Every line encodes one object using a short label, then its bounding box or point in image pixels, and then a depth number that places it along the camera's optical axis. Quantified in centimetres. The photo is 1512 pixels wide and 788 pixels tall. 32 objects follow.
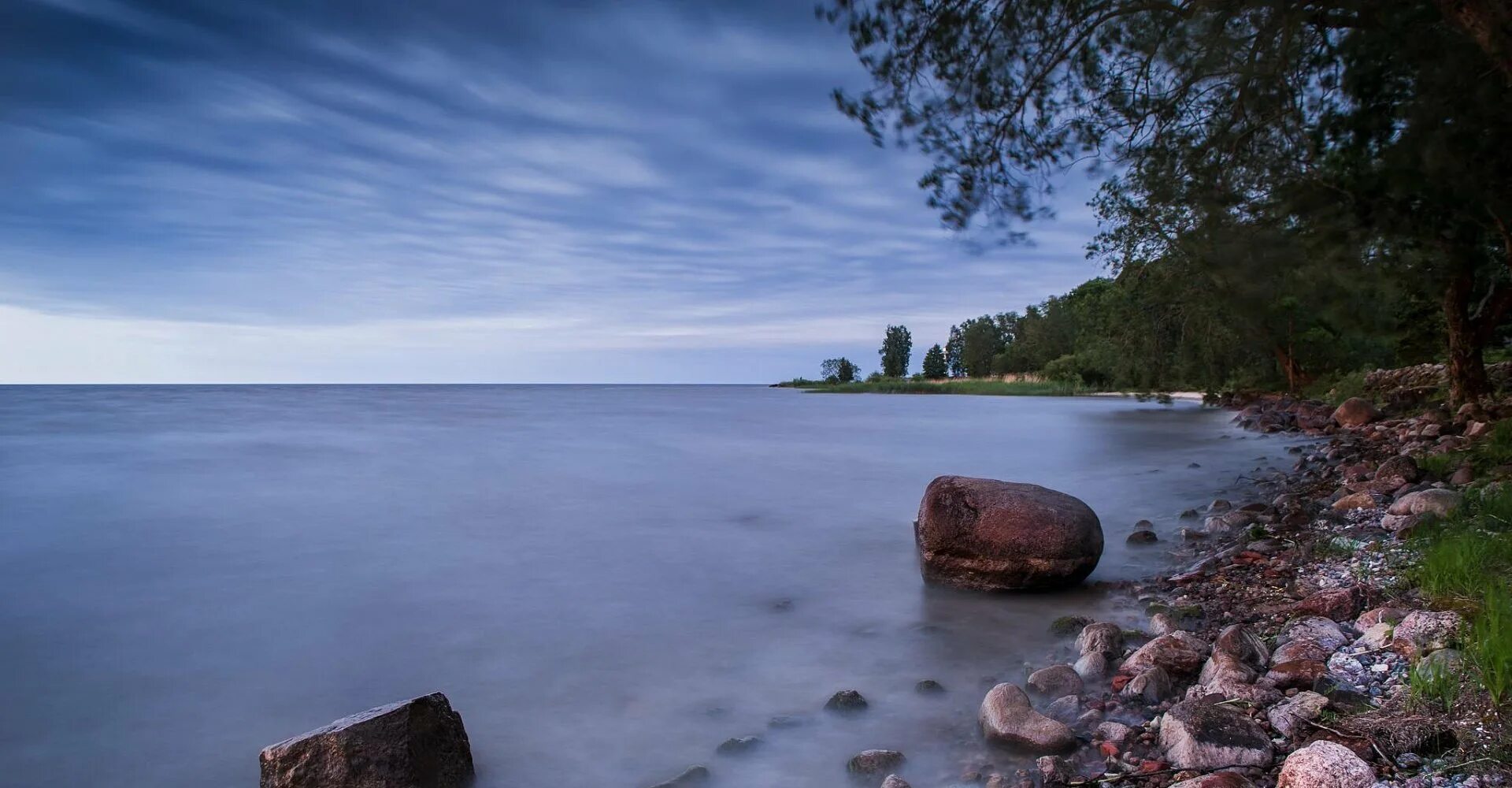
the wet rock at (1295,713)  301
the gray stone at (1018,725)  352
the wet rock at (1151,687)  386
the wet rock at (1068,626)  532
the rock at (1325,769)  251
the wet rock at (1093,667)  435
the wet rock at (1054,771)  318
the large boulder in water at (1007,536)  626
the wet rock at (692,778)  365
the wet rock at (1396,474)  780
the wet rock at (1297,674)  343
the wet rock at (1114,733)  344
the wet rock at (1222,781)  265
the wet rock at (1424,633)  329
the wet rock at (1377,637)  355
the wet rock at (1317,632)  377
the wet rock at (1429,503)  584
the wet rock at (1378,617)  378
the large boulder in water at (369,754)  331
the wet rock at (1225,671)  357
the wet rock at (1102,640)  451
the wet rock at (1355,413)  1789
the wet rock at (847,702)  435
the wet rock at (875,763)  359
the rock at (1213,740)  288
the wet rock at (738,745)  396
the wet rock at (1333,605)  419
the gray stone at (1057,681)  423
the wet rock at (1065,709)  382
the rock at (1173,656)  403
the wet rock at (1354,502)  746
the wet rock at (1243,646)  384
